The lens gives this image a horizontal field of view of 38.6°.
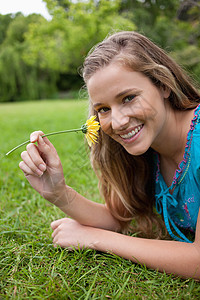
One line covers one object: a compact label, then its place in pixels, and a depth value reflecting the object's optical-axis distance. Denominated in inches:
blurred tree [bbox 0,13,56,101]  692.7
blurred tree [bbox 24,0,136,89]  658.2
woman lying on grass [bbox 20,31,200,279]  47.4
